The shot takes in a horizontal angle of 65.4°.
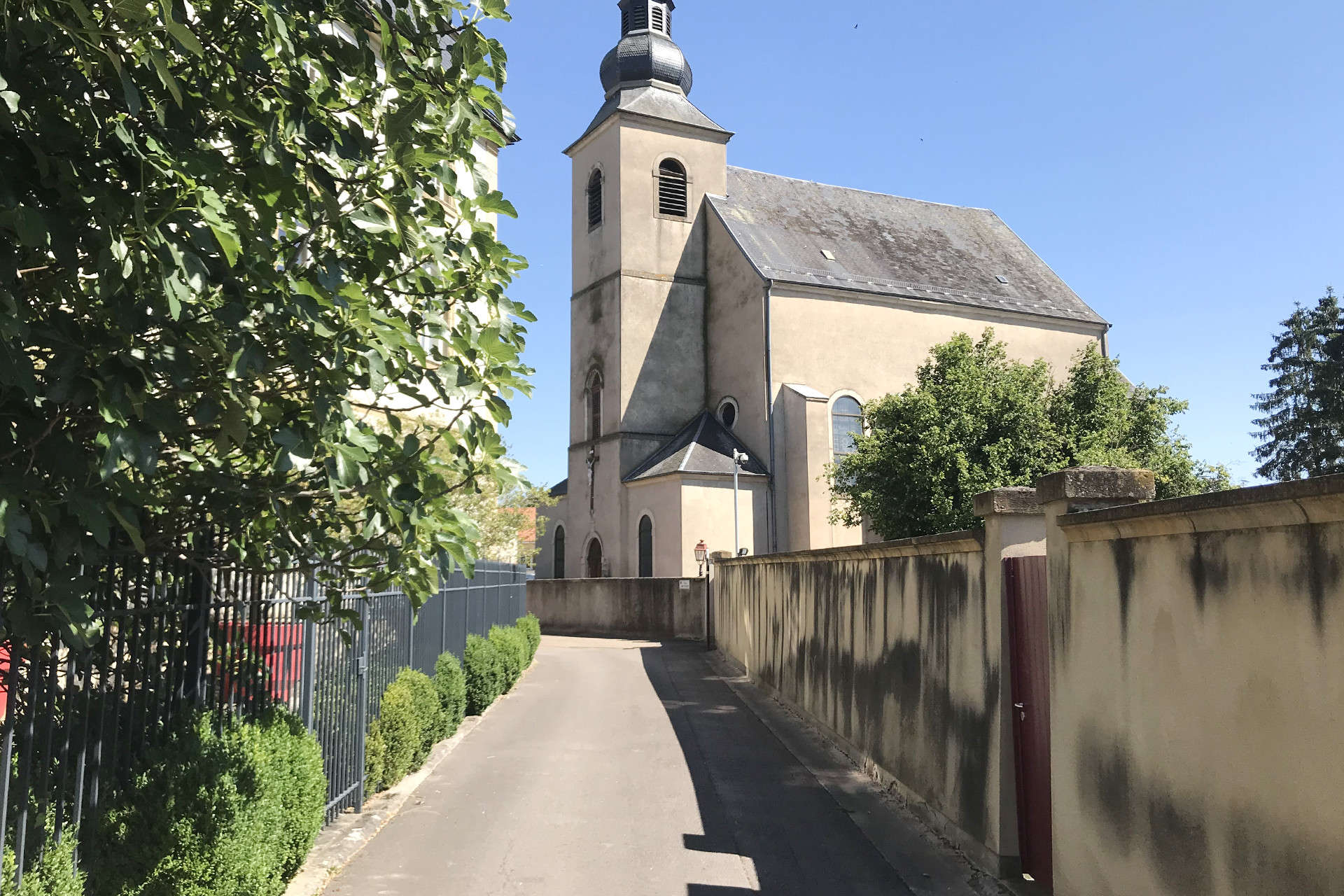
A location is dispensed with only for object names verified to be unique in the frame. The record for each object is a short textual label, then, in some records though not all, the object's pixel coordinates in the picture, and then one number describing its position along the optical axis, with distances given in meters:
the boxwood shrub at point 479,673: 15.41
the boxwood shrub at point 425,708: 11.12
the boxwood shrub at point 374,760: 9.54
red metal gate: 6.73
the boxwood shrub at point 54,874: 4.25
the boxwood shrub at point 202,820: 5.11
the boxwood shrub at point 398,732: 10.05
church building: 36.34
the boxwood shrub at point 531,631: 22.94
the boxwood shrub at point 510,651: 17.84
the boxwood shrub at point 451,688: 12.84
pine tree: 54.81
